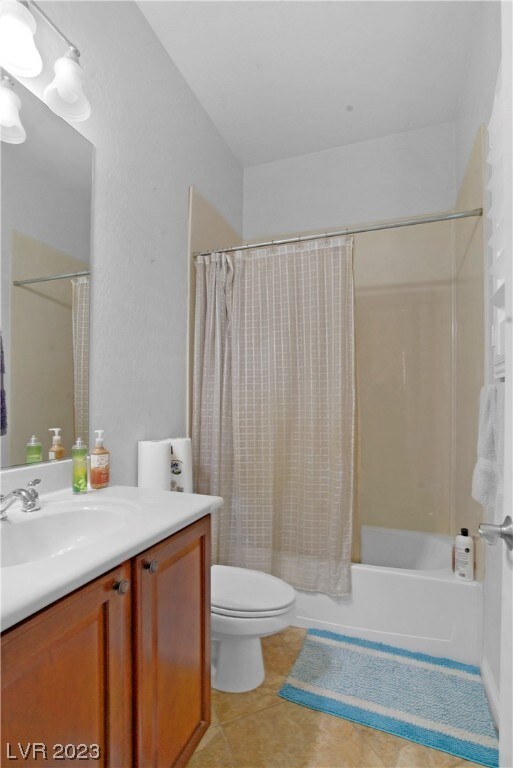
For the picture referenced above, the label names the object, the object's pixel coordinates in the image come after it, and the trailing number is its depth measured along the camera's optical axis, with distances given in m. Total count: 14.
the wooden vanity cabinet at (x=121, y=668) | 0.63
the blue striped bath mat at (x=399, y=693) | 1.34
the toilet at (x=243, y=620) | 1.44
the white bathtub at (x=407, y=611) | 1.72
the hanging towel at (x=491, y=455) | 1.15
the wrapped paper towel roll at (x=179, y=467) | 1.76
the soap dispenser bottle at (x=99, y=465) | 1.32
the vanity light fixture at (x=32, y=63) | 1.03
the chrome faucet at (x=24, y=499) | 0.96
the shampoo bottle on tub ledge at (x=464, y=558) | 1.75
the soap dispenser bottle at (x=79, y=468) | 1.24
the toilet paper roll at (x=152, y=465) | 1.59
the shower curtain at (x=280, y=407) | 1.88
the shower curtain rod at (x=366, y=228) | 1.68
